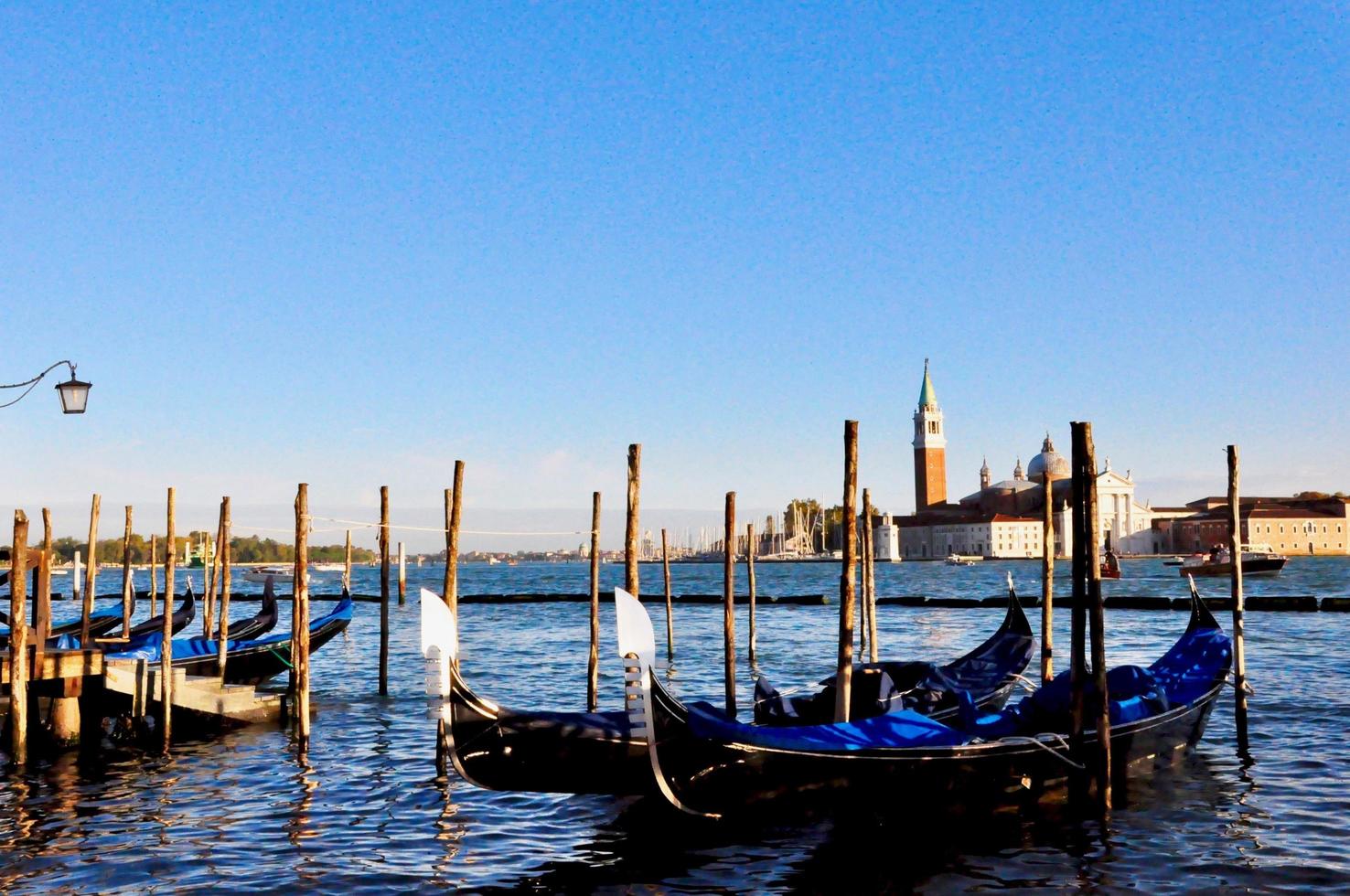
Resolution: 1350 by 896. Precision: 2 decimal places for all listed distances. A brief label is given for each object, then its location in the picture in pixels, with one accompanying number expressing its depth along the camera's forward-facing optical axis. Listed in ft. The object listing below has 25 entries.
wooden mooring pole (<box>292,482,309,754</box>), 37.83
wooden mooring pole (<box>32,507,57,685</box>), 37.76
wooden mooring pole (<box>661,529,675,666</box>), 73.05
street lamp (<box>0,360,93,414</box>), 35.17
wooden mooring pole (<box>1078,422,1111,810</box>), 28.40
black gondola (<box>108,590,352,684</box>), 48.26
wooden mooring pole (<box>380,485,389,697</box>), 50.90
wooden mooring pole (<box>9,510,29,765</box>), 34.76
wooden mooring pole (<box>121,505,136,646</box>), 56.34
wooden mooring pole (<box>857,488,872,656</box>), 56.44
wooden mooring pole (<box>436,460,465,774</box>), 34.42
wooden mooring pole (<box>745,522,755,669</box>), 63.02
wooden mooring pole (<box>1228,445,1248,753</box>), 34.88
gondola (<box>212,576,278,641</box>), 56.13
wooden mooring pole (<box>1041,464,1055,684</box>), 42.27
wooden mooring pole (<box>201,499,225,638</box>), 54.32
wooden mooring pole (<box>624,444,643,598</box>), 38.66
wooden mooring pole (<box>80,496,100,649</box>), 47.42
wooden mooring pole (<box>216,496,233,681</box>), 46.83
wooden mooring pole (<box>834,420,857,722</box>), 30.78
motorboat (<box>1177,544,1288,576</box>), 199.82
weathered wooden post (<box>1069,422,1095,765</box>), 28.68
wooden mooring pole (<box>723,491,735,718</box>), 42.39
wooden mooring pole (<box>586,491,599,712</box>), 40.01
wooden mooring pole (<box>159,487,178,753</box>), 38.68
